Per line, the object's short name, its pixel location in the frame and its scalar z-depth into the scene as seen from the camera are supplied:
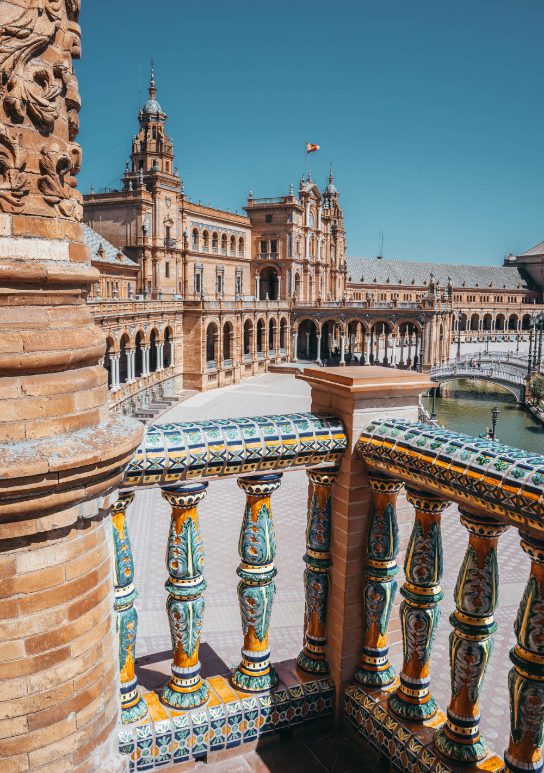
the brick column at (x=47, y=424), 2.52
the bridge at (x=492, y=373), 47.62
